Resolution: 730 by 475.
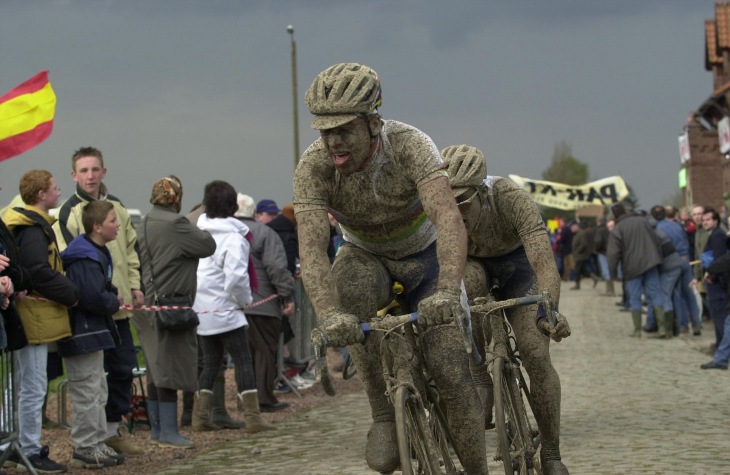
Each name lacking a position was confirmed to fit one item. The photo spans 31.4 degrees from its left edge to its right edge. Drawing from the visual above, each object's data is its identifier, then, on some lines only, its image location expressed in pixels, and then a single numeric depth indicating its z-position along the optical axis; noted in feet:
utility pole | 151.64
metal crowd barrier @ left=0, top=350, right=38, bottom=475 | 27.76
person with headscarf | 33.78
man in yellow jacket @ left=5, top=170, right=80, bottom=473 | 28.66
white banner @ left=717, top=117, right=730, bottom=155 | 154.40
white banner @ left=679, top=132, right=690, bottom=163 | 205.26
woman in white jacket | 36.94
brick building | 172.97
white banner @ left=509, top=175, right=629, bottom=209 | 148.25
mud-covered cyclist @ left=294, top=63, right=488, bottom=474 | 18.30
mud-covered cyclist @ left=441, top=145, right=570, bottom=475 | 24.18
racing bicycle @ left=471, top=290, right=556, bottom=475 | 22.99
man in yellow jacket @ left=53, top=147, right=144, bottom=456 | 32.17
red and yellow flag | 36.76
